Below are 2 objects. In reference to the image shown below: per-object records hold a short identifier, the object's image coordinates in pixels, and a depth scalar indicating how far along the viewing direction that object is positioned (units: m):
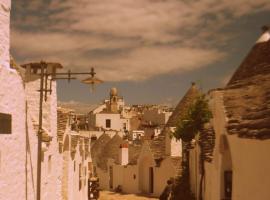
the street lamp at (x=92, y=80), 10.54
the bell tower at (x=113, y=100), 76.81
